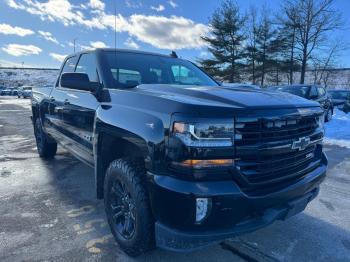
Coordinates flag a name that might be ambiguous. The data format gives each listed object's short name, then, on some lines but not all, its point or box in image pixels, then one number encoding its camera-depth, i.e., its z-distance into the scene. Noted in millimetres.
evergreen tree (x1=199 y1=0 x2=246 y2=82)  28953
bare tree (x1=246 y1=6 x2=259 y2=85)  29766
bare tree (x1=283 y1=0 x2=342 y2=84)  27656
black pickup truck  2199
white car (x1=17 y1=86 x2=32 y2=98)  42288
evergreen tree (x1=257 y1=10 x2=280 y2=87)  29875
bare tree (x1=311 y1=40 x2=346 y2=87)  30016
